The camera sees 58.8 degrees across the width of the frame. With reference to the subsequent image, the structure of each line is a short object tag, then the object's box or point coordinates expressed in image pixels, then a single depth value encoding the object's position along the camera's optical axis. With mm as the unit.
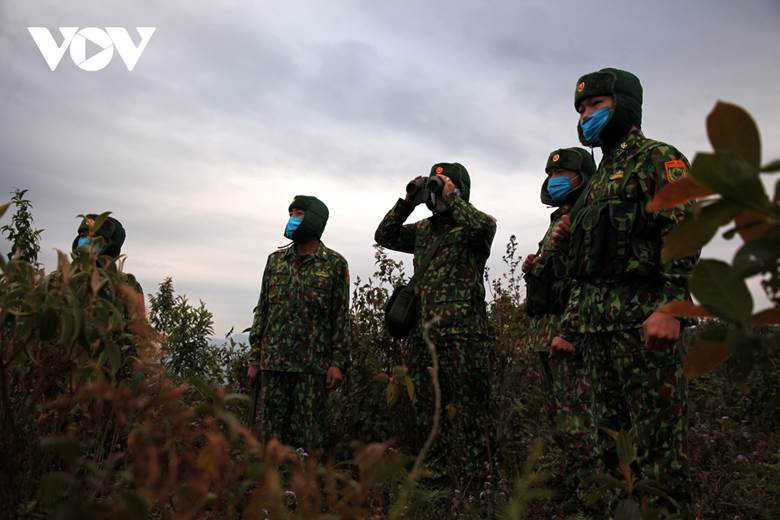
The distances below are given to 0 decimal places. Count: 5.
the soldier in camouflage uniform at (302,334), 5128
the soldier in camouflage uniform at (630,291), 2662
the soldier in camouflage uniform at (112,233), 5668
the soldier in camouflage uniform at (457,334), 4629
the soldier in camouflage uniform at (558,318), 4047
